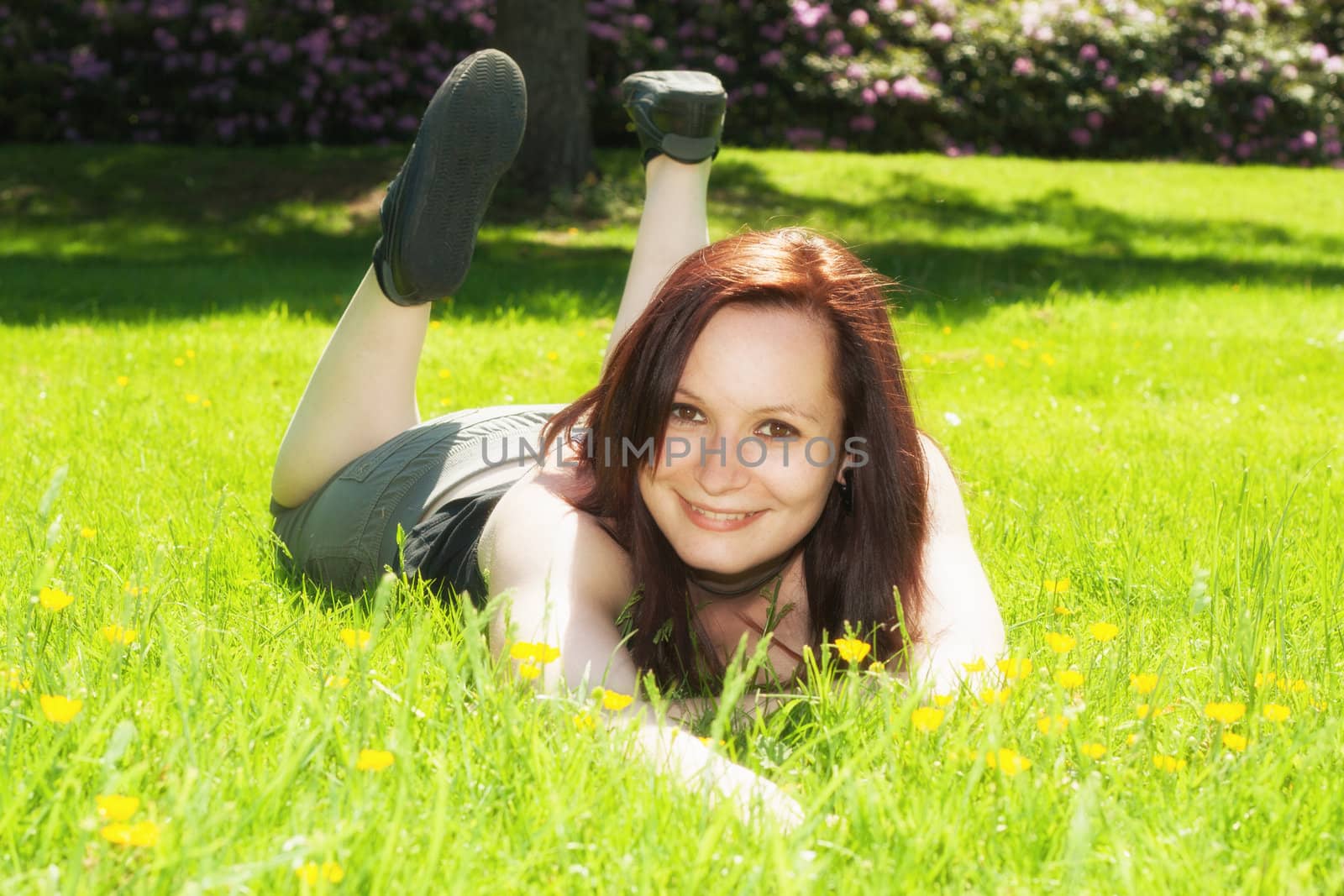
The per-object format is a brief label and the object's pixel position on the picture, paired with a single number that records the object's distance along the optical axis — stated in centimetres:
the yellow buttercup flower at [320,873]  160
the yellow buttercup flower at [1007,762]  171
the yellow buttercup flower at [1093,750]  174
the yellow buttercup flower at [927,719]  175
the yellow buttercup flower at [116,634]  181
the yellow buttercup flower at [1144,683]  182
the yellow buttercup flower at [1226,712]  177
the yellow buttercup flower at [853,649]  184
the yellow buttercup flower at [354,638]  183
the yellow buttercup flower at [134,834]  161
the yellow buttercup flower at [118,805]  162
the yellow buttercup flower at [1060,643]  186
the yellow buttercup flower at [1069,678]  181
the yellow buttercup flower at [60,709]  170
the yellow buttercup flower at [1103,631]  189
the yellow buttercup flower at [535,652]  180
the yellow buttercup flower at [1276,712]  179
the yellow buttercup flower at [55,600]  188
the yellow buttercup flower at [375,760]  167
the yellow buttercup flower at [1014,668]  180
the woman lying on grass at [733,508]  196
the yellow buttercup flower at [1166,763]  178
